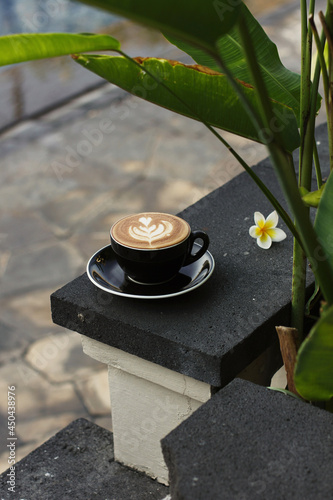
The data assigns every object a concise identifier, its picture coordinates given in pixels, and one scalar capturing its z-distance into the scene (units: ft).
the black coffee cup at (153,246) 4.91
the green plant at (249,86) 3.72
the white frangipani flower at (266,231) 5.36
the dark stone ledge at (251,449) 4.08
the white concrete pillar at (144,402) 4.96
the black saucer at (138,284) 4.98
